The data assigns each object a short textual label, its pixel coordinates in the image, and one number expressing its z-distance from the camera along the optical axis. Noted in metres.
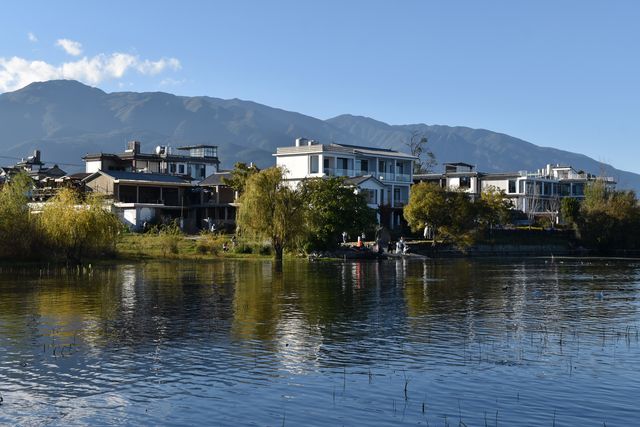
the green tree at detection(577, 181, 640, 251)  99.61
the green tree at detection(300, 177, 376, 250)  73.44
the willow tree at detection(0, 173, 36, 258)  54.69
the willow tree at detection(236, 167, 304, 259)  70.88
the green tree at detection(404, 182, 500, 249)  86.56
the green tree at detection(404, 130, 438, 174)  153.62
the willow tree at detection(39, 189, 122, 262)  55.16
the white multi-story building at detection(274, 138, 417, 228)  100.69
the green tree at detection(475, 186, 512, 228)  92.24
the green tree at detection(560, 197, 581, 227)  104.12
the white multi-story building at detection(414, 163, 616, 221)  128.50
